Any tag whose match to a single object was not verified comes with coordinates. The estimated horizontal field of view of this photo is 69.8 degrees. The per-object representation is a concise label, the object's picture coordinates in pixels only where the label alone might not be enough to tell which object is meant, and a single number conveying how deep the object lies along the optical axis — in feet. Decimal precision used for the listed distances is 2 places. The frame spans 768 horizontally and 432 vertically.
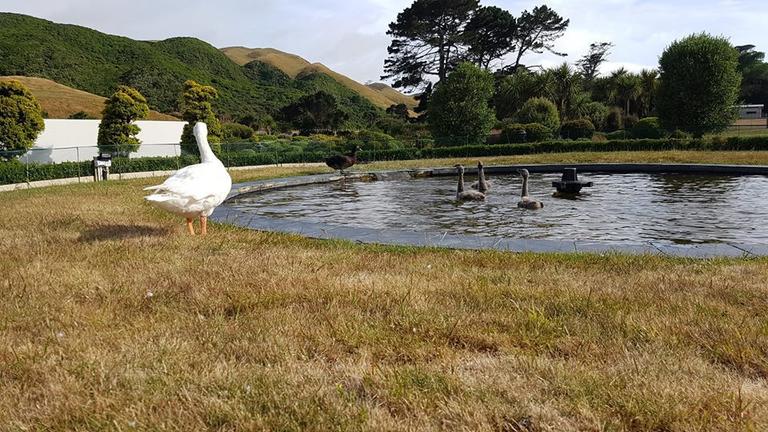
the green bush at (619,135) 110.93
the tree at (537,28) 192.65
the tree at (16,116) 84.33
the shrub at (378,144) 106.30
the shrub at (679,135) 96.54
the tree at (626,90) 158.51
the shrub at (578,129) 113.47
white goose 17.84
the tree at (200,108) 110.22
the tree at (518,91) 155.63
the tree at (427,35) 179.73
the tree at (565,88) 155.33
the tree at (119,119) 98.22
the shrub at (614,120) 149.59
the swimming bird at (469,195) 39.17
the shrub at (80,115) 154.71
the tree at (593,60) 240.73
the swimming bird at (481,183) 42.04
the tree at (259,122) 214.26
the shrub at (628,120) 145.76
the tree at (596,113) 149.79
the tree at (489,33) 183.62
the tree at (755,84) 235.61
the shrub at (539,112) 131.44
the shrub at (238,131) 167.25
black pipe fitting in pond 42.42
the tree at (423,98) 195.00
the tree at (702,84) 93.35
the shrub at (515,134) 107.24
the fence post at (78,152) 75.25
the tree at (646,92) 156.56
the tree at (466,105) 111.34
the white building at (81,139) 75.41
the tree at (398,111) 280.55
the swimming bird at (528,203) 34.60
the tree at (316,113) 228.84
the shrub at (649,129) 105.81
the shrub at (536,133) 106.22
